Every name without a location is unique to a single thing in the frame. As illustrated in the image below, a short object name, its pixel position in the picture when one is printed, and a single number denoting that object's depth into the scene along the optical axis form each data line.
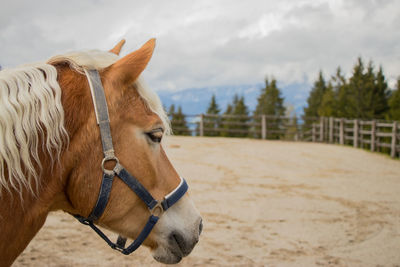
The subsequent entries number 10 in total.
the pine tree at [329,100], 25.64
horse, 1.14
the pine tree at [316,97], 40.53
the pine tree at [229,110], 49.73
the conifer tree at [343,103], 25.12
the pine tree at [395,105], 18.91
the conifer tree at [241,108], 43.91
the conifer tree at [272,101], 42.38
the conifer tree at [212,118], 19.66
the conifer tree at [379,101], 23.34
